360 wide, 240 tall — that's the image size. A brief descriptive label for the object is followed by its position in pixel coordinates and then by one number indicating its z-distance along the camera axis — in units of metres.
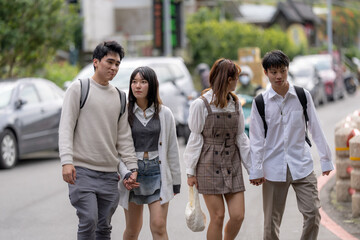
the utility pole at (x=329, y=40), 54.91
